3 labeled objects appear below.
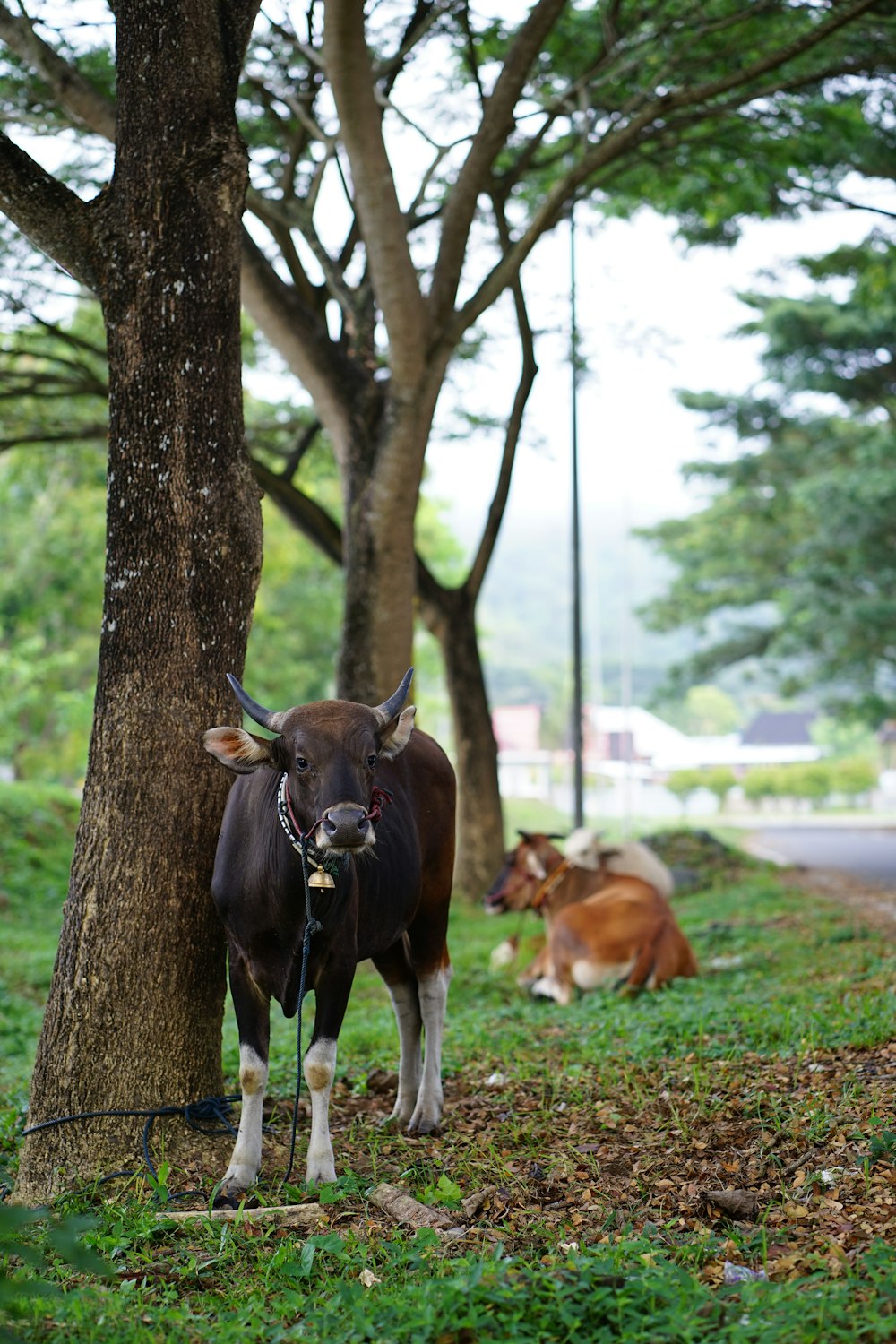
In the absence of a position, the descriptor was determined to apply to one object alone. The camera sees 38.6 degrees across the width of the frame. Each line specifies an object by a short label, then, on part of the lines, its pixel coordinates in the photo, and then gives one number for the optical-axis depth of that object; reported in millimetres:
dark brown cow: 4844
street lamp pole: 18719
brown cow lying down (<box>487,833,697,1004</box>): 9039
